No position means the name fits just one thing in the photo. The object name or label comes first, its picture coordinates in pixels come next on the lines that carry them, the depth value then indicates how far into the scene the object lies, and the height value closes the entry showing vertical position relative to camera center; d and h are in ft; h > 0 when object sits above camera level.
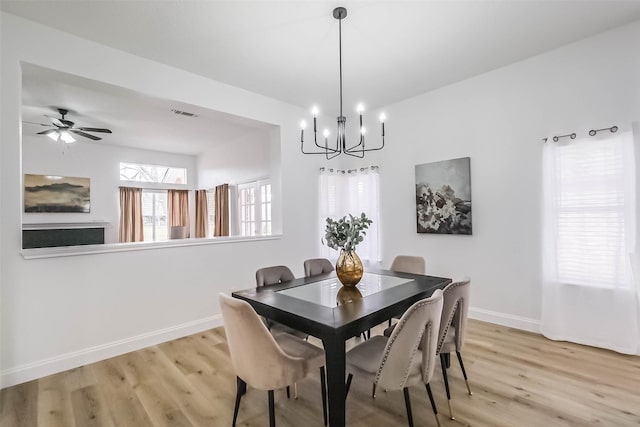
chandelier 7.70 +2.67
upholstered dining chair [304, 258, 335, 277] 9.79 -1.73
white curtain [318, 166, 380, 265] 15.01 +0.83
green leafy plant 7.54 -0.45
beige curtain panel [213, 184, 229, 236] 20.16 +0.40
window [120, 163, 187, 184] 22.03 +3.46
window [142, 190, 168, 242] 22.94 +0.21
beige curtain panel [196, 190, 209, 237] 23.29 +0.31
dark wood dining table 5.00 -1.88
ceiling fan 14.06 +4.25
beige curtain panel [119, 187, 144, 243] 21.38 +0.21
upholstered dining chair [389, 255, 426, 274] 10.00 -1.73
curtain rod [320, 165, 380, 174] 15.06 +2.43
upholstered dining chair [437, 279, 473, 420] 6.38 -2.35
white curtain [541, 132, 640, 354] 8.69 -0.94
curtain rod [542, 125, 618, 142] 8.81 +2.50
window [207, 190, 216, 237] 22.50 +0.47
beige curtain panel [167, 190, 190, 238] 23.91 +0.76
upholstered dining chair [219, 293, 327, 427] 5.06 -2.48
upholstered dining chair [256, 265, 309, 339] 7.97 -1.86
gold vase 7.48 -1.35
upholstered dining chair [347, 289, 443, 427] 5.05 -2.47
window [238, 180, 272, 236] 17.21 +0.56
